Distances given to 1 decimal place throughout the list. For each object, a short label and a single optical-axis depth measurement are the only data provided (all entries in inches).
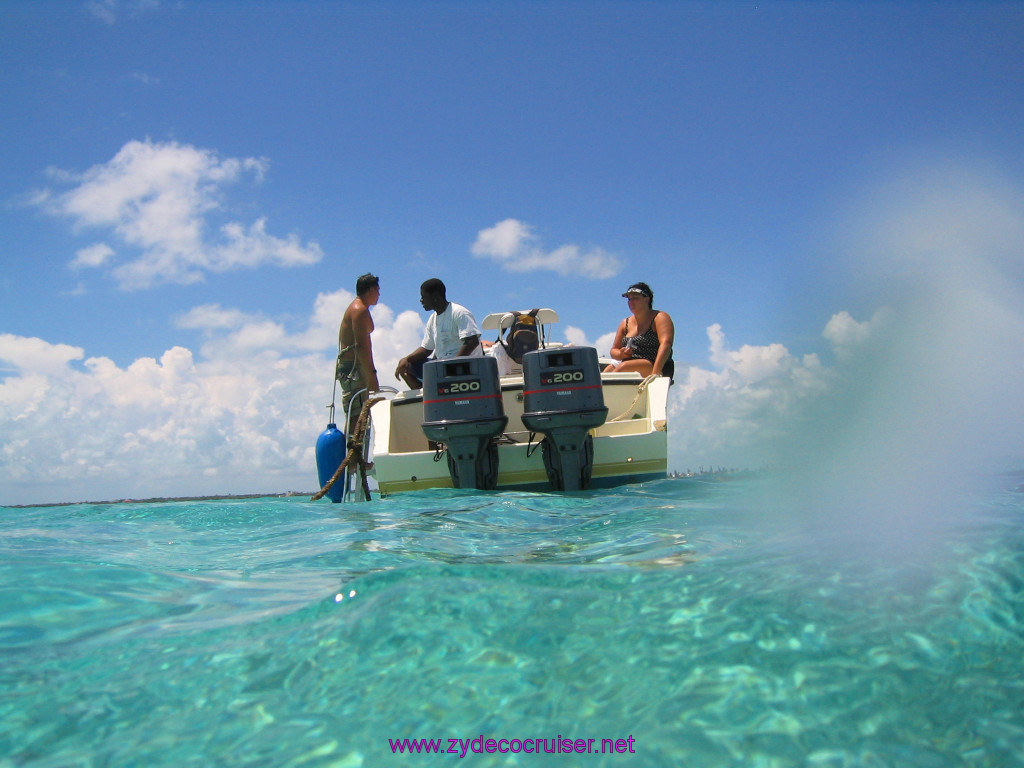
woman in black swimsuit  290.5
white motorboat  218.7
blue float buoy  300.8
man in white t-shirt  250.7
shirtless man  285.4
